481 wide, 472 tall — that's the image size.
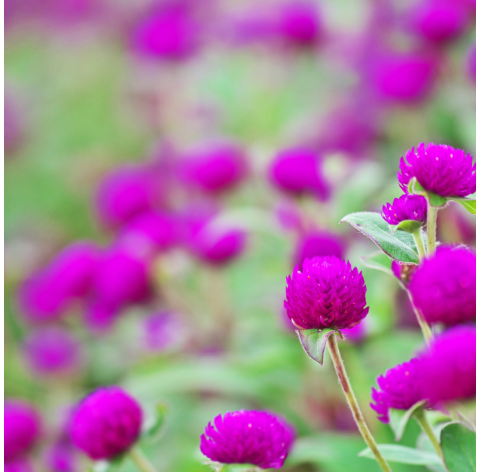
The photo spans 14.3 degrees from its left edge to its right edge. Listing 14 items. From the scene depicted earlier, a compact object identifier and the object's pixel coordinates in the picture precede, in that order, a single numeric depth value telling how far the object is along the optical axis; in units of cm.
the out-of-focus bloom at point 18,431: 72
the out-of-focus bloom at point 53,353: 121
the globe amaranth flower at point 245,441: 54
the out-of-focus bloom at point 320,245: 67
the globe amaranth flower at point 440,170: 53
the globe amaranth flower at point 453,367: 49
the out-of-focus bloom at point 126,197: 122
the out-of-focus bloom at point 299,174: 80
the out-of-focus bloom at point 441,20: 103
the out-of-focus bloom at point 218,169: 101
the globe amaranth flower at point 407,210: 54
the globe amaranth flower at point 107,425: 60
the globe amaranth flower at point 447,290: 50
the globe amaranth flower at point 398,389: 53
